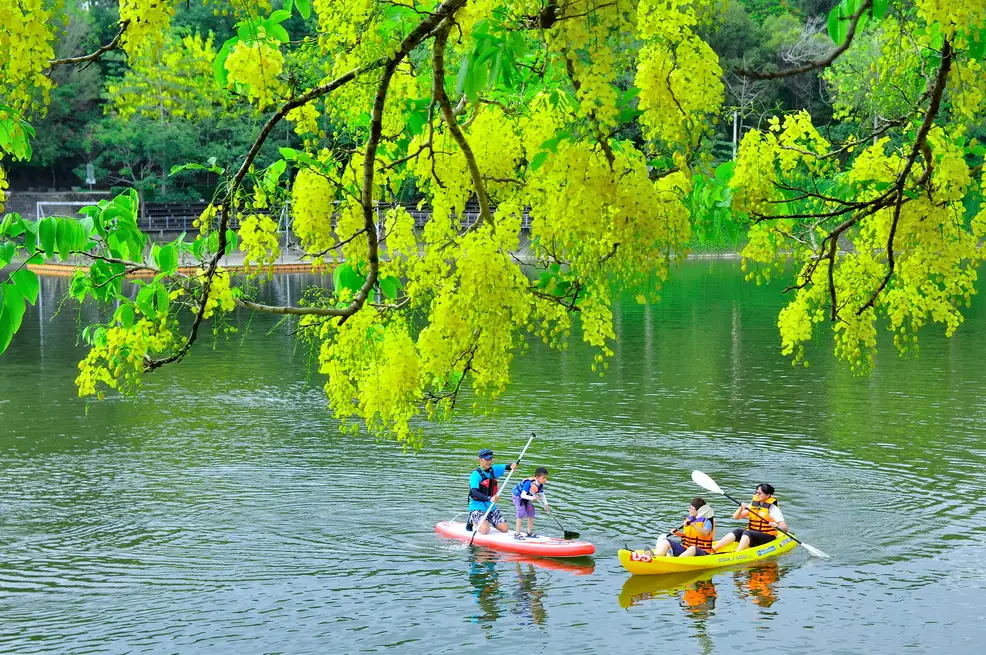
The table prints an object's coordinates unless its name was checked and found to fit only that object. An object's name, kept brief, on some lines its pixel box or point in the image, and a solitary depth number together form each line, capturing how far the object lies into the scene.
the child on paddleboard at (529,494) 17.44
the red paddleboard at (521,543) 16.64
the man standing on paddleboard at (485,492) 17.53
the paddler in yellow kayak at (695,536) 16.33
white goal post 62.28
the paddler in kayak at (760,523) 16.70
